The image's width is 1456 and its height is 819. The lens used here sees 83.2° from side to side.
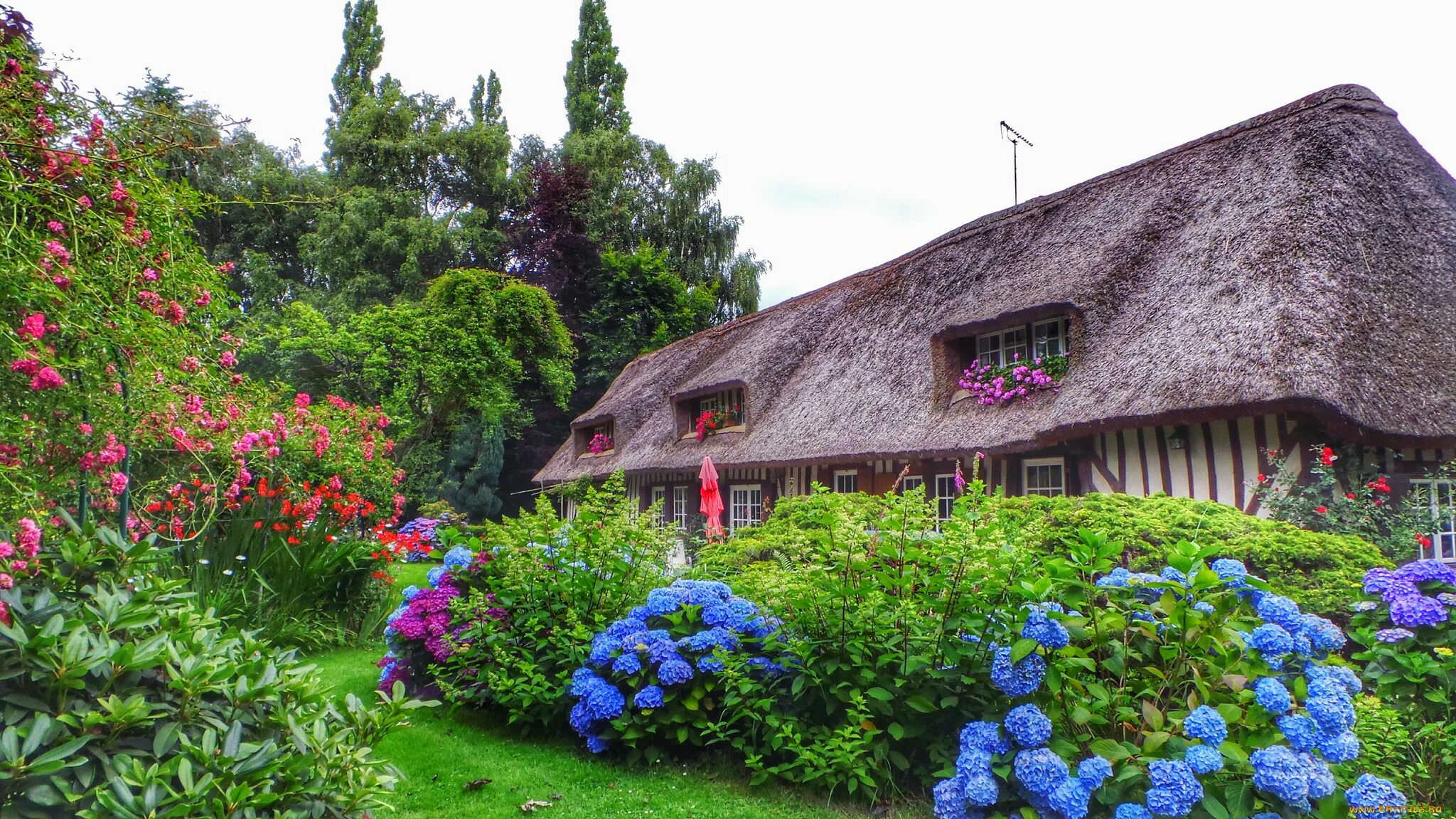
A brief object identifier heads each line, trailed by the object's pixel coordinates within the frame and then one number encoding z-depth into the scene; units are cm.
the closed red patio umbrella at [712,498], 1333
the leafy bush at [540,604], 498
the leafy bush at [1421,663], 360
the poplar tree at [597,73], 3338
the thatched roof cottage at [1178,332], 746
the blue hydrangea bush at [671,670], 434
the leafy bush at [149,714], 203
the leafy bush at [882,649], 369
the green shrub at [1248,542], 509
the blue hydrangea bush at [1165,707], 289
